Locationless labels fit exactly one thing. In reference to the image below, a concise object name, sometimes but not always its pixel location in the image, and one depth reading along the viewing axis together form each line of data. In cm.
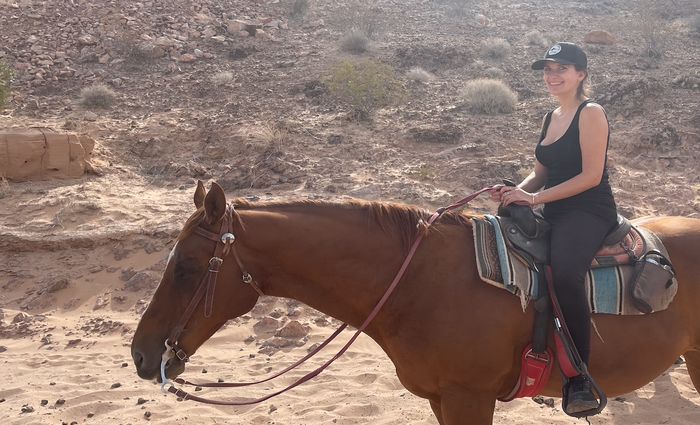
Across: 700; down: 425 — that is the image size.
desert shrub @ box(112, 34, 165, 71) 1582
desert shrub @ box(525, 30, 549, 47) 1875
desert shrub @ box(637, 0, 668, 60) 1675
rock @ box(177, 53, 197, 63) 1622
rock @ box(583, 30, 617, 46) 1830
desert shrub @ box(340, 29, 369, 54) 1728
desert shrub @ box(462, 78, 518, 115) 1304
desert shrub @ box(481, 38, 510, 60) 1736
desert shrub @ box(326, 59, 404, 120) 1305
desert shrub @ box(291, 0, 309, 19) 2052
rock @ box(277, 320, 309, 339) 642
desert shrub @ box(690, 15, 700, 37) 1906
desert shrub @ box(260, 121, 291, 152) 1105
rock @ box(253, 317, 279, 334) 665
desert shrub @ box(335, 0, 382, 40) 1930
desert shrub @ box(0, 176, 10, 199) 925
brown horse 266
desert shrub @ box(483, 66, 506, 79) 1527
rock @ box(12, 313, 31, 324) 693
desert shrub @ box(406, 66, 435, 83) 1508
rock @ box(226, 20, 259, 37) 1820
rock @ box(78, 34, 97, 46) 1633
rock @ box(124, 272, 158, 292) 745
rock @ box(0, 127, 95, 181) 966
